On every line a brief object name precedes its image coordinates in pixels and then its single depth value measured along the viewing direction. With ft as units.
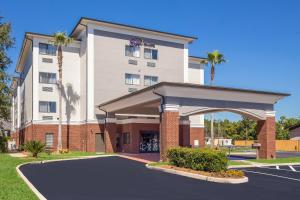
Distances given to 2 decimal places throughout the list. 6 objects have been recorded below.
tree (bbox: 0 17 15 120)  95.54
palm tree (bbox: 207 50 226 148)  114.13
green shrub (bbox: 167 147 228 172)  44.26
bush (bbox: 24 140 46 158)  71.17
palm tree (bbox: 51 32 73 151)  93.08
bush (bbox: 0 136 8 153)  99.34
